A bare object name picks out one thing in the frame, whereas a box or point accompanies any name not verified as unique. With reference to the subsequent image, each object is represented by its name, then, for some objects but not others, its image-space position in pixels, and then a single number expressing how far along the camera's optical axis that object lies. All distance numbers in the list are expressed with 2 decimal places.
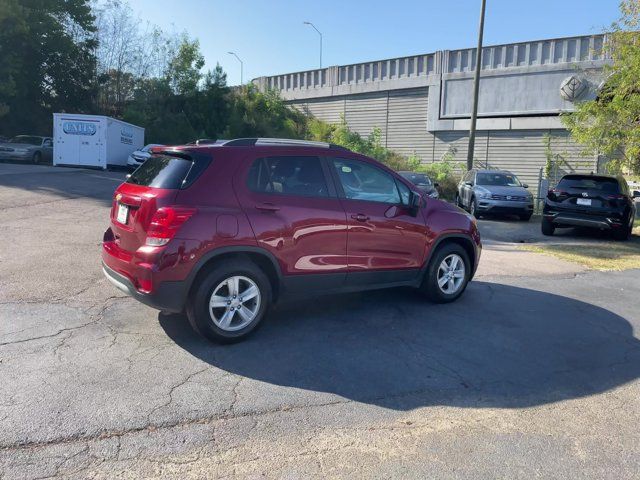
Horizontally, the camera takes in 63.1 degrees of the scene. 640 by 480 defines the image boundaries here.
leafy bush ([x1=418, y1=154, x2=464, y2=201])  22.67
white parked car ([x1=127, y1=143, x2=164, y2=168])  25.27
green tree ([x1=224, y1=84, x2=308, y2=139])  30.73
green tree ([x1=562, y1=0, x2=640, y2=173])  12.54
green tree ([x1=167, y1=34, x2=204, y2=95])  32.06
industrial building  22.67
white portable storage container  24.08
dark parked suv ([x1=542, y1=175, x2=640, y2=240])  12.08
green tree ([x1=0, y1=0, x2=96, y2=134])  27.53
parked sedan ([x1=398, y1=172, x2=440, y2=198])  16.47
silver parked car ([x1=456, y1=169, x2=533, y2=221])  15.80
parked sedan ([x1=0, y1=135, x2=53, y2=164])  25.09
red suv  4.41
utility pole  20.03
